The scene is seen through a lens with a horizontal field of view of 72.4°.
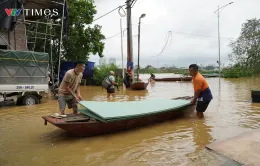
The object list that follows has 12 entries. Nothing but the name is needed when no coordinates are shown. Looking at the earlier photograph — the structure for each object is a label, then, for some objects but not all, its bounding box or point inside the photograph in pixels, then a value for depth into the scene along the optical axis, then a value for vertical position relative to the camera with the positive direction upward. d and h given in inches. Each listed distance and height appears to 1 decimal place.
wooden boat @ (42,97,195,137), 148.0 -41.2
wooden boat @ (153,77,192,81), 868.4 -8.9
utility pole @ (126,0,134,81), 545.3 +98.5
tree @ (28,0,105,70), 587.6 +143.8
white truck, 291.8 +5.8
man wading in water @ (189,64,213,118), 203.2 -14.0
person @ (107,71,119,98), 340.9 -13.5
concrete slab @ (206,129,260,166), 109.1 -49.3
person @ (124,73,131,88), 559.5 -9.6
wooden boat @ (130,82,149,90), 526.4 -24.5
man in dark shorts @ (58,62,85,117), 170.3 -9.9
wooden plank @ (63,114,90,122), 152.7 -34.9
